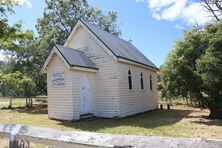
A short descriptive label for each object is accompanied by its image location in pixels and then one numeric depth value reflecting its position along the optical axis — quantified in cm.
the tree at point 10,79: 645
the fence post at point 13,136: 278
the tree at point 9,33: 620
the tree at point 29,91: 1988
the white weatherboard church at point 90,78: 1086
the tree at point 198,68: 1019
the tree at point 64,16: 1999
